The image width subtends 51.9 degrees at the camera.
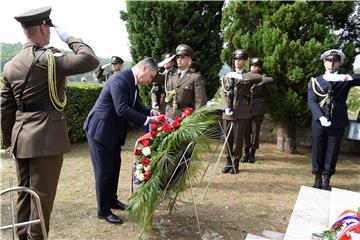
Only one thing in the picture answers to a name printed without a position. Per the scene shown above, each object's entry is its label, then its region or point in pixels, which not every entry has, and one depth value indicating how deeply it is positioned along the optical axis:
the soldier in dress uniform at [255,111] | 6.80
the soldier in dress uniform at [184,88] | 5.30
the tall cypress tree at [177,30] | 8.76
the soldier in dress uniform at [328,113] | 5.13
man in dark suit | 3.75
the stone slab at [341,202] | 3.68
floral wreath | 3.48
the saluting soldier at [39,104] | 2.84
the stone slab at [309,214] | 3.52
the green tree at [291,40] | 6.77
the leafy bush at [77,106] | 7.91
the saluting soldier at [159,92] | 6.84
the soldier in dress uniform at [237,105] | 6.01
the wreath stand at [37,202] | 2.03
